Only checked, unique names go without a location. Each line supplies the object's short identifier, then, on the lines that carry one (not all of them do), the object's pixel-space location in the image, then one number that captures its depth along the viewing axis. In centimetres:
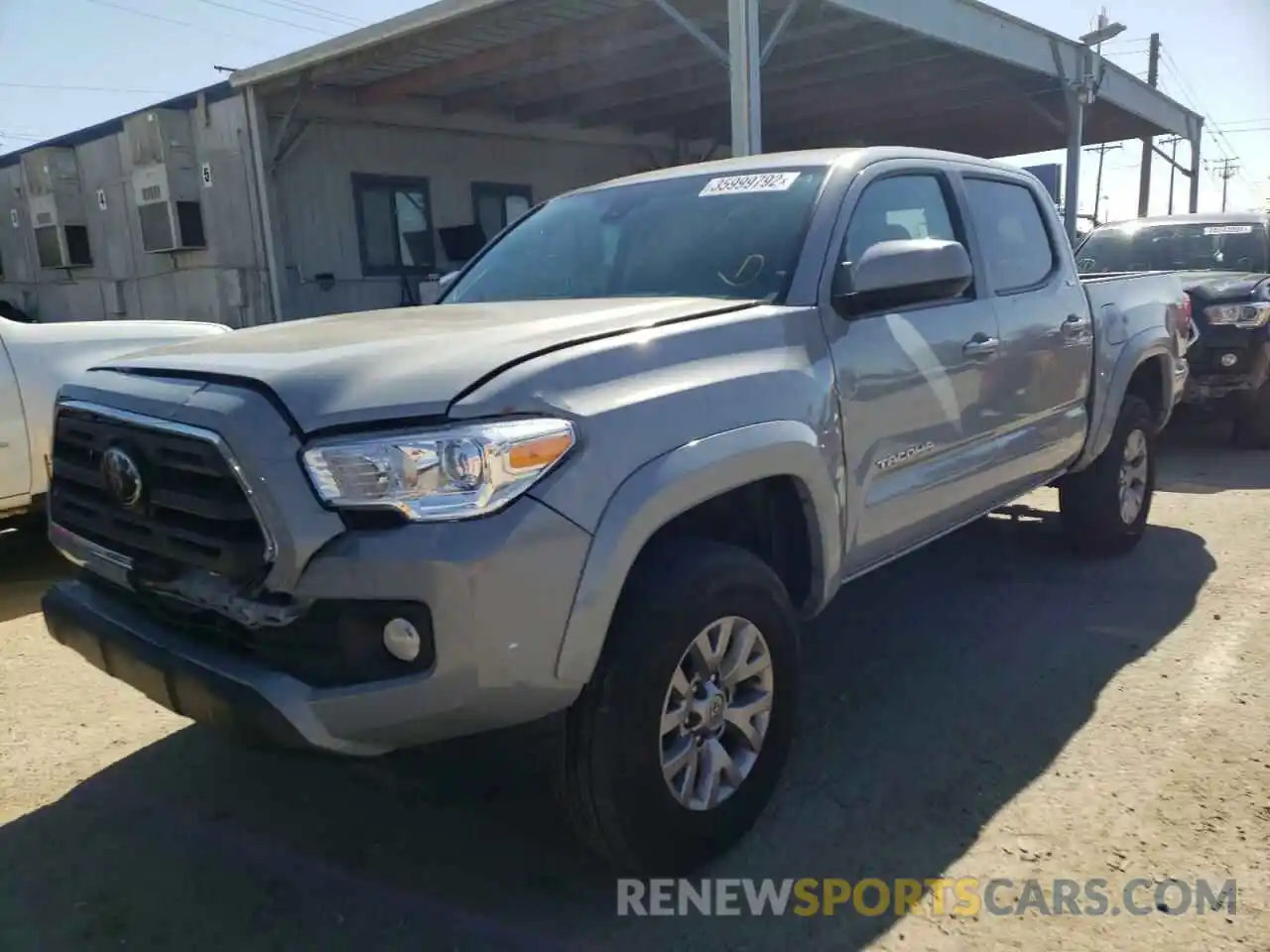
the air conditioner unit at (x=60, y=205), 1589
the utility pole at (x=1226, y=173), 6981
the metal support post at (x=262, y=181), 1291
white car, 511
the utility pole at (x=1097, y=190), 5527
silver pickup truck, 212
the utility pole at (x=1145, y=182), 2545
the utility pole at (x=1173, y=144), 2159
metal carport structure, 1089
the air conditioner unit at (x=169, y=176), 1347
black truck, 756
